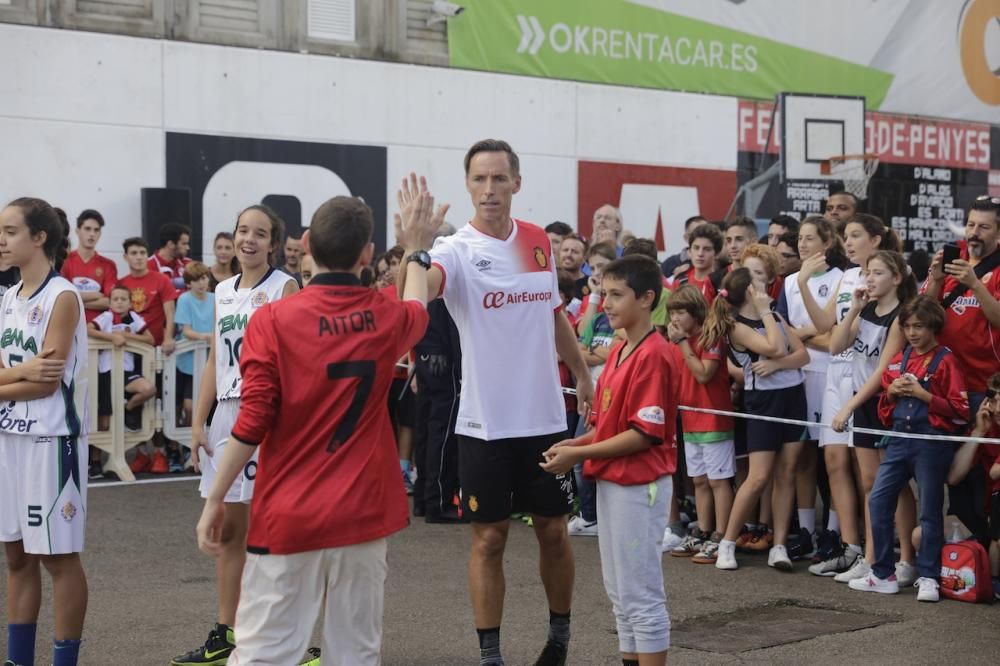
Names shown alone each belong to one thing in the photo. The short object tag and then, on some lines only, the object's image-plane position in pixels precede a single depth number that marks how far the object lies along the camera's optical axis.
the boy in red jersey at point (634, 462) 10.08
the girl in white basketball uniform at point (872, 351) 15.07
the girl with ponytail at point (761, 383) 16.09
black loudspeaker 29.93
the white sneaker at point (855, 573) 14.97
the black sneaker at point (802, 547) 16.48
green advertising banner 35.05
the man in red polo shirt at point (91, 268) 24.73
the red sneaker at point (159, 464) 24.04
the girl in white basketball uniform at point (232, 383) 11.58
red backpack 14.07
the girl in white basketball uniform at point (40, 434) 10.34
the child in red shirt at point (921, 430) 14.29
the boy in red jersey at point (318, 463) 8.09
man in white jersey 11.13
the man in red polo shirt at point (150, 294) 25.52
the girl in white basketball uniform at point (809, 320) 16.73
